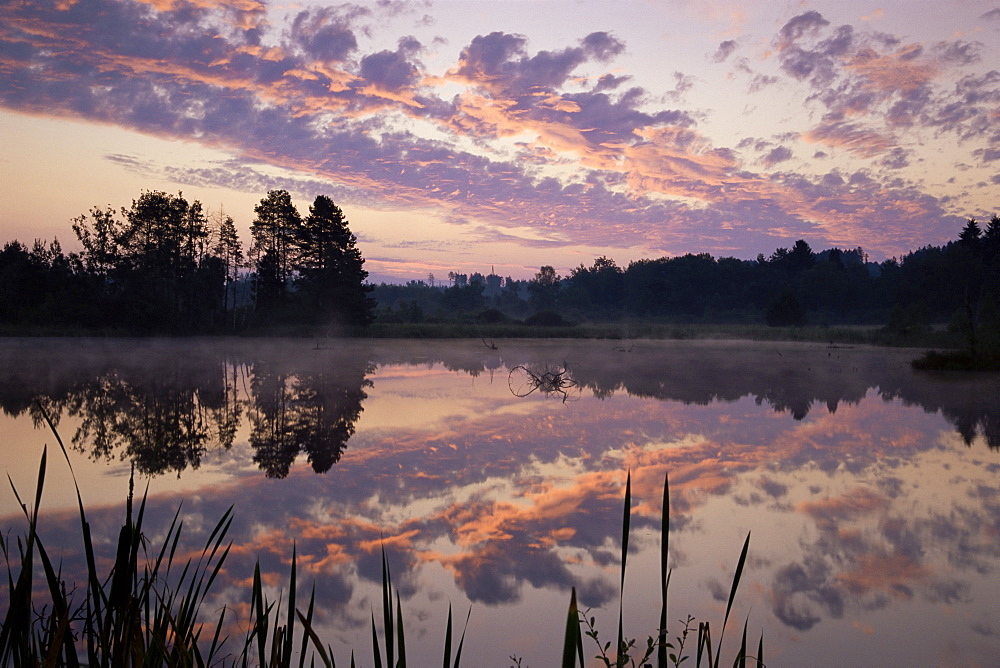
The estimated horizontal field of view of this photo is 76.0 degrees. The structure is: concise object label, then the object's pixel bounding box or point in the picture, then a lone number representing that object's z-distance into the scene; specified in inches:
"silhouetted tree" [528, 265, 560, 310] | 3966.5
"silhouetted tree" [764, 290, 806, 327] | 2714.1
